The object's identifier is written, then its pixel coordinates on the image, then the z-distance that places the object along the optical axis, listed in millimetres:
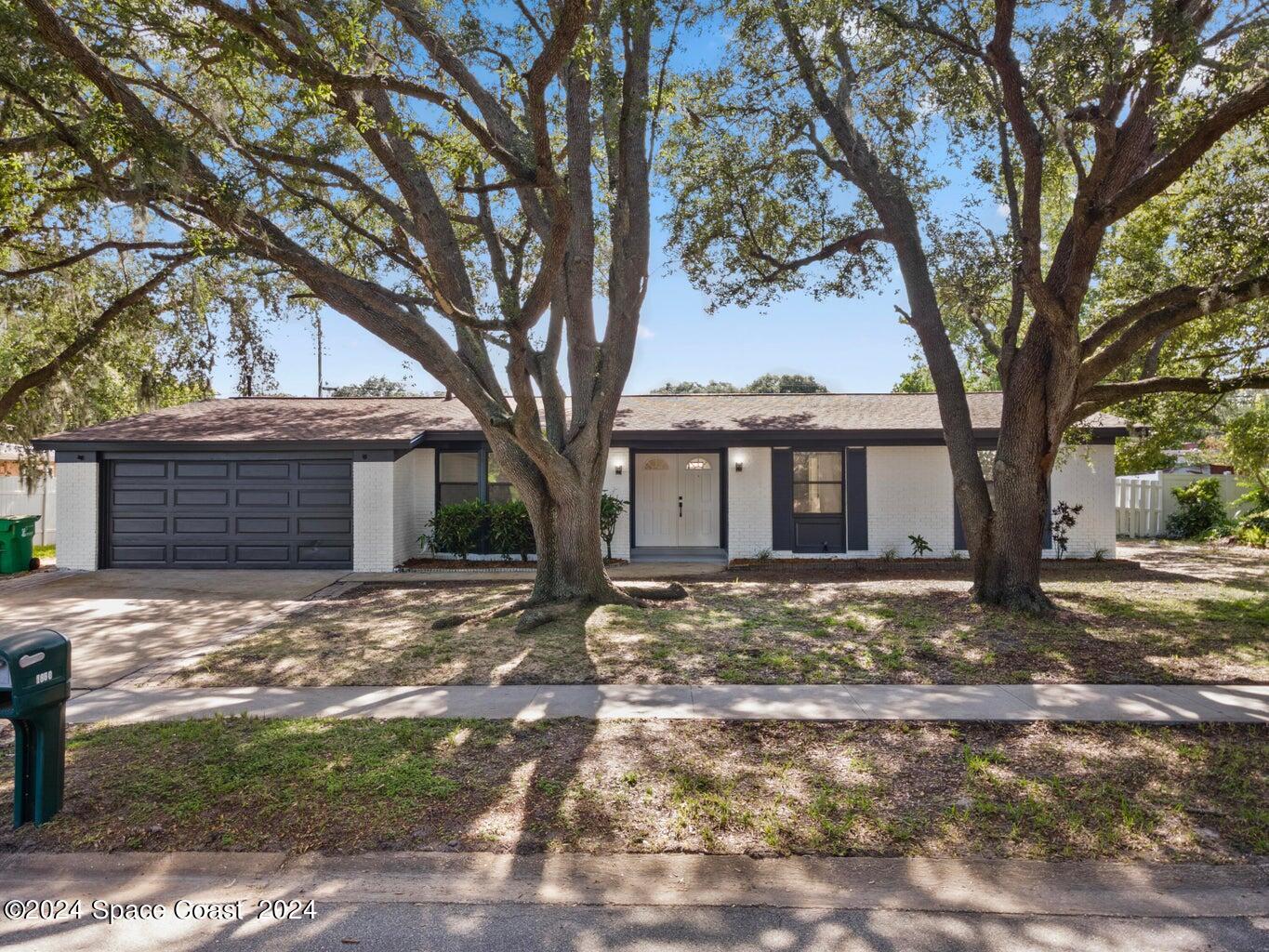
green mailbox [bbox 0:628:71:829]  3496
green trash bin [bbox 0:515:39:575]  13383
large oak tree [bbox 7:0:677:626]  6137
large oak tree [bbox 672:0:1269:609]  6965
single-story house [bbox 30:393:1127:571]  13562
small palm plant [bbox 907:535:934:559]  14203
